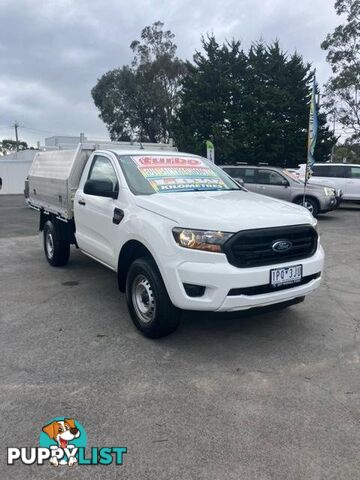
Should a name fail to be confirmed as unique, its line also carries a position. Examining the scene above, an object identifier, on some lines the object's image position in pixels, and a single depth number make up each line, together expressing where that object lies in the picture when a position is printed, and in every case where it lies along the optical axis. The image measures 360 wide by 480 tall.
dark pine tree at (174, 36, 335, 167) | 27.34
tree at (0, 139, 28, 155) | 75.56
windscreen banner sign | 4.51
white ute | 3.44
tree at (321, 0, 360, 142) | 27.30
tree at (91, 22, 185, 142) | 37.03
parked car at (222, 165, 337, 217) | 12.84
